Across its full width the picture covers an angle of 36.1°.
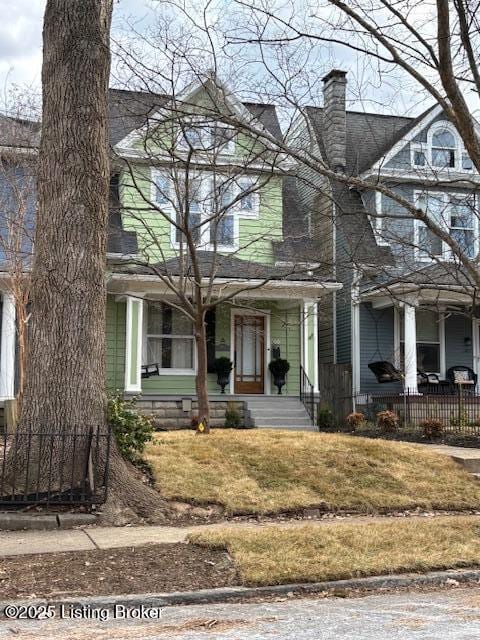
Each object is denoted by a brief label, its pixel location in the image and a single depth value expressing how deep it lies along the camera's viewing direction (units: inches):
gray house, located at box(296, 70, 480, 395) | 733.3
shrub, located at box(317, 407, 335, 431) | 691.4
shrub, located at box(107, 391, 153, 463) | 364.5
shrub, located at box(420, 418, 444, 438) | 574.9
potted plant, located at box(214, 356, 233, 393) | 708.8
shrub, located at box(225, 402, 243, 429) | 639.1
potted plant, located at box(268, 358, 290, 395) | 723.4
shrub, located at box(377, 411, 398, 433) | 612.4
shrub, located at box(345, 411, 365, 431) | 625.0
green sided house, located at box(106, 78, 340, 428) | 650.2
